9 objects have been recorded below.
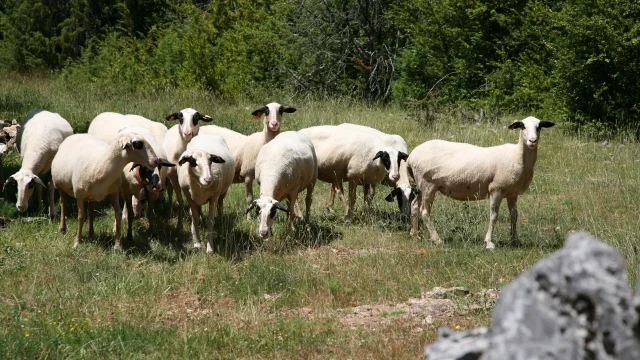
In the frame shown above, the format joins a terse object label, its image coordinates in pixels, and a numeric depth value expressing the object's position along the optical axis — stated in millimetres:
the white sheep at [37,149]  10930
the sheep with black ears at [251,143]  12906
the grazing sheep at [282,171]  10367
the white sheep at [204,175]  10094
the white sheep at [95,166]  9711
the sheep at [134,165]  10347
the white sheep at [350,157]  12930
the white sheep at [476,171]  10594
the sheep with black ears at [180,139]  11699
